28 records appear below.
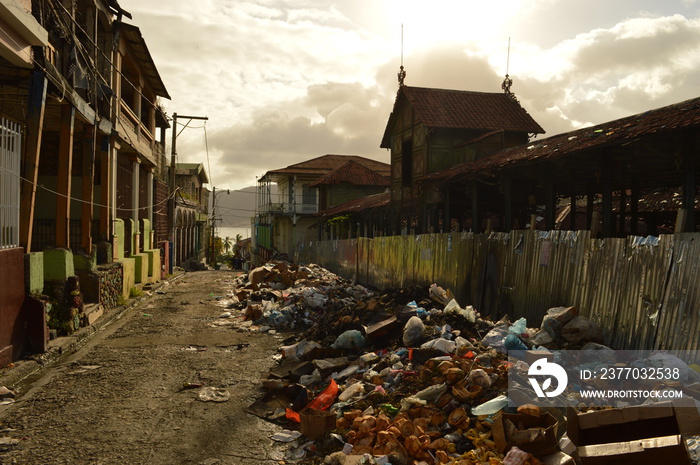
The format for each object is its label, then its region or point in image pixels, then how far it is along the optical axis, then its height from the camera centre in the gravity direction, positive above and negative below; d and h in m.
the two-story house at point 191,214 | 38.16 +1.86
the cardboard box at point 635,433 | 3.29 -1.36
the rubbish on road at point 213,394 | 5.91 -1.89
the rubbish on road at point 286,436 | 4.87 -1.93
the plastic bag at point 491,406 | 4.50 -1.51
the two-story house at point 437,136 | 19.16 +3.99
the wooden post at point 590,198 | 14.27 +1.13
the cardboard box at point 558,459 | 3.61 -1.59
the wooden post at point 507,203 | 12.29 +0.82
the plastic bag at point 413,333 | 7.03 -1.34
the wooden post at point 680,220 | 6.17 +0.22
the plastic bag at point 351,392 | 5.65 -1.75
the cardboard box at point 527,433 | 3.76 -1.49
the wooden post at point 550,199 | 11.09 +0.83
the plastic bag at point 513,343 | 6.05 -1.27
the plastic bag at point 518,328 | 6.63 -1.20
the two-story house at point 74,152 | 7.82 +2.10
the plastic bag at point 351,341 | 7.76 -1.61
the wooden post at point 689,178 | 7.73 +0.91
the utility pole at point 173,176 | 27.34 +3.13
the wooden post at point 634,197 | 12.18 +0.98
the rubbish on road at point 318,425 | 4.80 -1.78
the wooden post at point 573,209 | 14.52 +0.83
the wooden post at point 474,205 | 14.28 +0.89
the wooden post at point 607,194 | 9.21 +0.82
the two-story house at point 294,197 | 39.97 +3.09
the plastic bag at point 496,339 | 6.19 -1.28
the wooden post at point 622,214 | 13.53 +0.62
